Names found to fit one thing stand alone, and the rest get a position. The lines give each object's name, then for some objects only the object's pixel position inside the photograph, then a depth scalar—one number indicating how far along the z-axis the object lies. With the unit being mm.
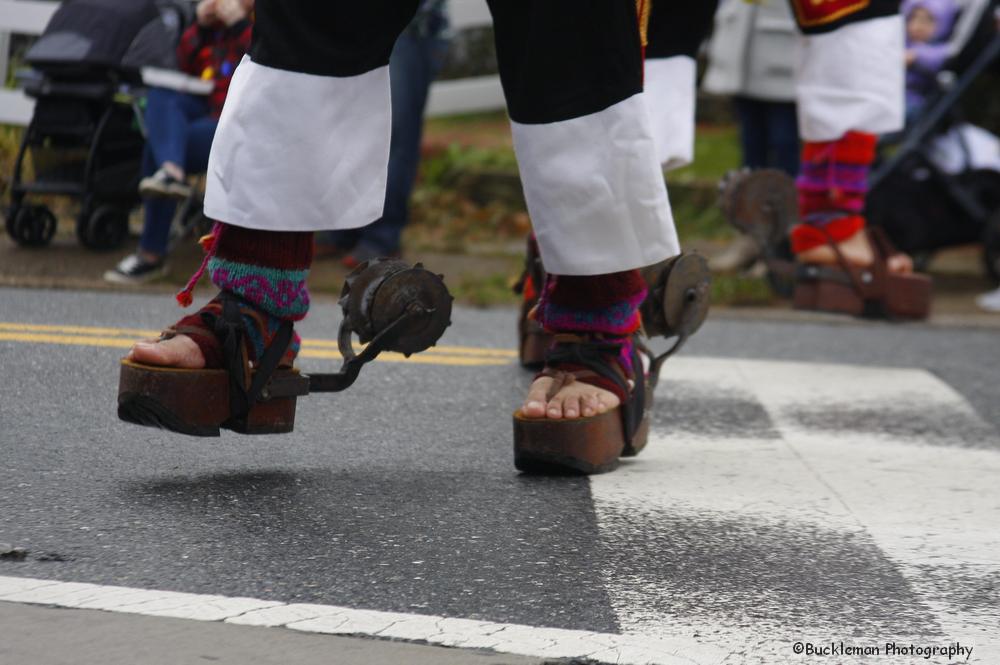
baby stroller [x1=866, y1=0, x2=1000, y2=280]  12719
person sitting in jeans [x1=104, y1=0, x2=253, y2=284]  10617
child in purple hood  12766
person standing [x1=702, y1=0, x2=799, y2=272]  12437
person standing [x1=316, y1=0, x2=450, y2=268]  12375
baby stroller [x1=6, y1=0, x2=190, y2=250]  11180
